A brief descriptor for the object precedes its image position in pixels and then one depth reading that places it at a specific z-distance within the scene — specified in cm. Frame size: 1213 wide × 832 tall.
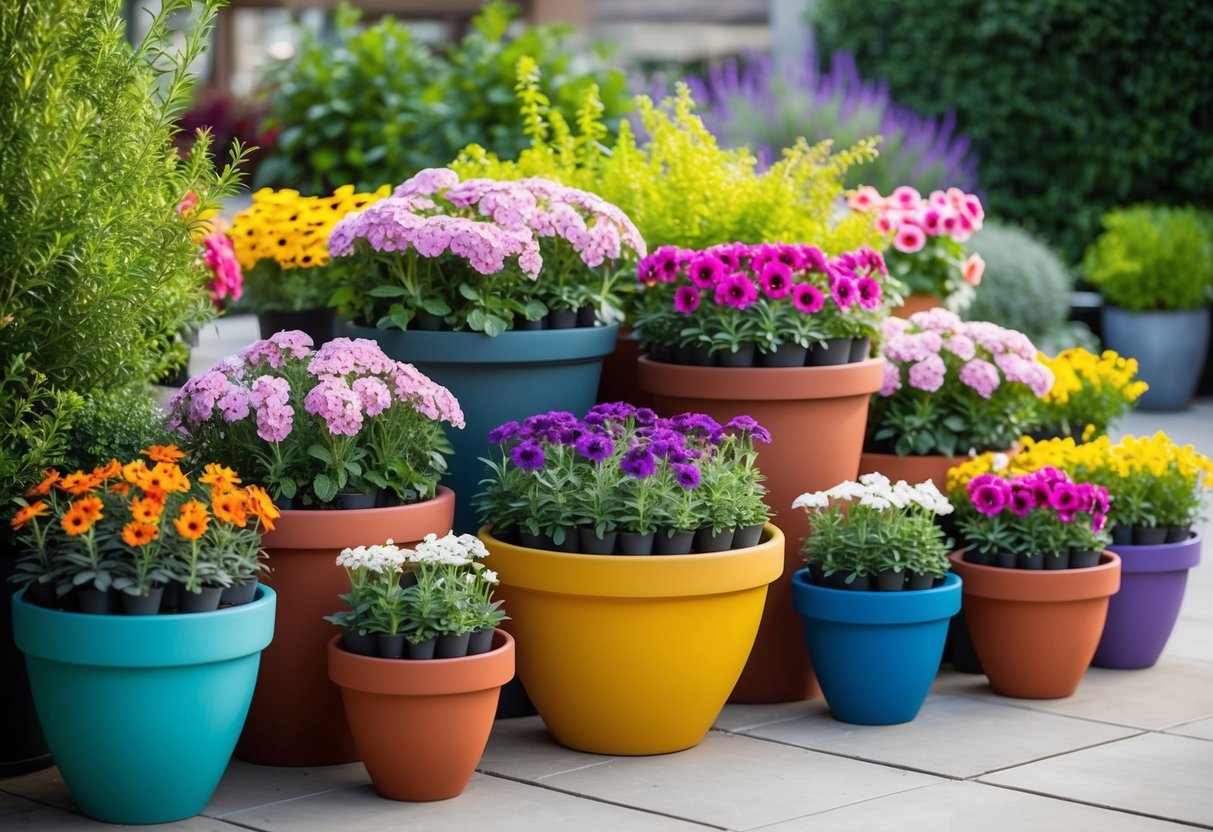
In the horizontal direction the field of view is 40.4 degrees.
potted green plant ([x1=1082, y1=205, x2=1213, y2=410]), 937
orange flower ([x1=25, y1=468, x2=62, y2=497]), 307
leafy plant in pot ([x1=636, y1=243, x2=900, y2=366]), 385
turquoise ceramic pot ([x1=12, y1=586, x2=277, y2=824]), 289
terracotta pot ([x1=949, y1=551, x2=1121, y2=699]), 388
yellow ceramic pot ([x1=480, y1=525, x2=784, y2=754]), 334
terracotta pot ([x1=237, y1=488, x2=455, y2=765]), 328
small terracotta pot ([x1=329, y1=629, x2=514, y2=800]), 308
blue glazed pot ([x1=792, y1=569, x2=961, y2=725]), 364
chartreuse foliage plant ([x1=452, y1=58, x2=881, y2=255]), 436
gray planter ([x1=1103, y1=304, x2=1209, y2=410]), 937
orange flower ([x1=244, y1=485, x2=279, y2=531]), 305
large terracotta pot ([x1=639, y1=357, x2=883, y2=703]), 383
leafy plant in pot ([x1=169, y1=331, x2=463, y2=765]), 327
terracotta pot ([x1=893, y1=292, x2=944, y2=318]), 539
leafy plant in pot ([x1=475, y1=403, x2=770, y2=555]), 337
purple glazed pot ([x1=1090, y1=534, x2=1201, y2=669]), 417
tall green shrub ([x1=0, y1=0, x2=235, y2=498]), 309
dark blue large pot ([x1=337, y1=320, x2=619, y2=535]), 371
